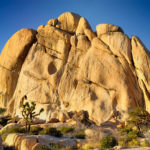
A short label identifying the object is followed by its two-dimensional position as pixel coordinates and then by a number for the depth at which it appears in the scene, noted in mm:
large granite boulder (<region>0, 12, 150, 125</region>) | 29141
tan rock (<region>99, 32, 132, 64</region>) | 30875
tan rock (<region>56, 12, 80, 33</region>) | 38594
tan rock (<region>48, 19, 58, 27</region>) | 38850
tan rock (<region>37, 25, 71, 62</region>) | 34906
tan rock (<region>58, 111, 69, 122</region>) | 27344
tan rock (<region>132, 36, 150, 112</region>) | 28641
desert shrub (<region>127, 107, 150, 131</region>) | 23391
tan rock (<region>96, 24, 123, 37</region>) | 33750
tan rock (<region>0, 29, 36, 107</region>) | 36694
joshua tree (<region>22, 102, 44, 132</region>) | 22970
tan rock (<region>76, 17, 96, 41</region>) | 34594
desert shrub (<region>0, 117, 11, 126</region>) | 28991
